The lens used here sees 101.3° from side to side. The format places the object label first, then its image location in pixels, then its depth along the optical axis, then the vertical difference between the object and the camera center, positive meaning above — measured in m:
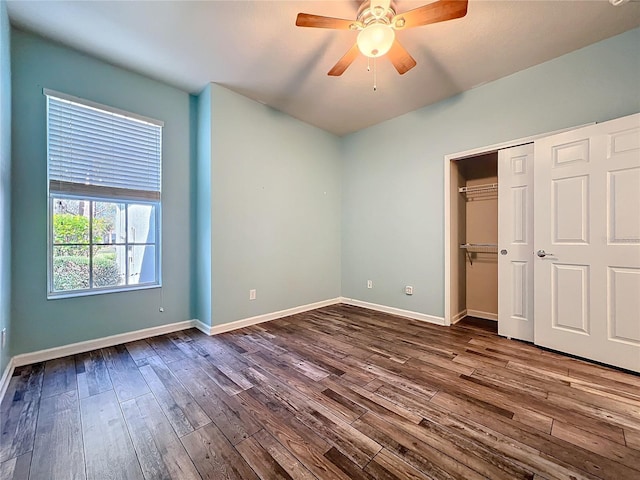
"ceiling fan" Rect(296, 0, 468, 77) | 1.73 +1.51
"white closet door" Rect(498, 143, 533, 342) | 2.84 -0.04
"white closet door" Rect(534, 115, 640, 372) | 2.19 -0.03
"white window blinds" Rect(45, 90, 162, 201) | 2.49 +0.93
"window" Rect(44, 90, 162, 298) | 2.50 +0.45
